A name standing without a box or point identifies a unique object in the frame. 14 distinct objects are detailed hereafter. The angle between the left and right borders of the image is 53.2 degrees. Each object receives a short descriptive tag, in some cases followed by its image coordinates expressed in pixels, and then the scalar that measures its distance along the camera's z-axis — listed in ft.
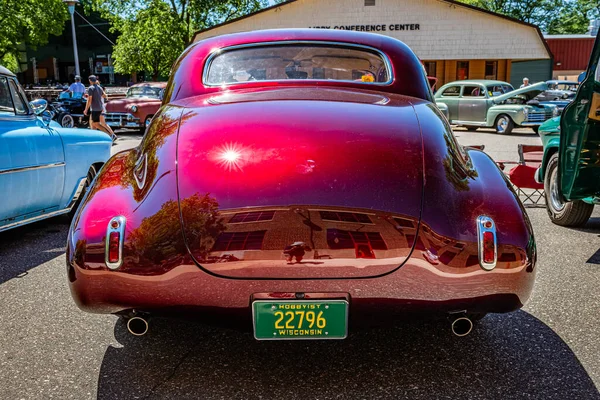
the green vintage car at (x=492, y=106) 56.03
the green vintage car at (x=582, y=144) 15.43
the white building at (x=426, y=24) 89.40
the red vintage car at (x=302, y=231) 7.66
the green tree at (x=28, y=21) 122.83
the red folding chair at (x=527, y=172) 21.45
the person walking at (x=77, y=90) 59.57
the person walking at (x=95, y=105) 47.91
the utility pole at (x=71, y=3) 70.23
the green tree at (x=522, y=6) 202.80
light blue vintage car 15.56
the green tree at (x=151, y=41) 100.37
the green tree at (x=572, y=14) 215.72
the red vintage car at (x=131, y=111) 55.31
